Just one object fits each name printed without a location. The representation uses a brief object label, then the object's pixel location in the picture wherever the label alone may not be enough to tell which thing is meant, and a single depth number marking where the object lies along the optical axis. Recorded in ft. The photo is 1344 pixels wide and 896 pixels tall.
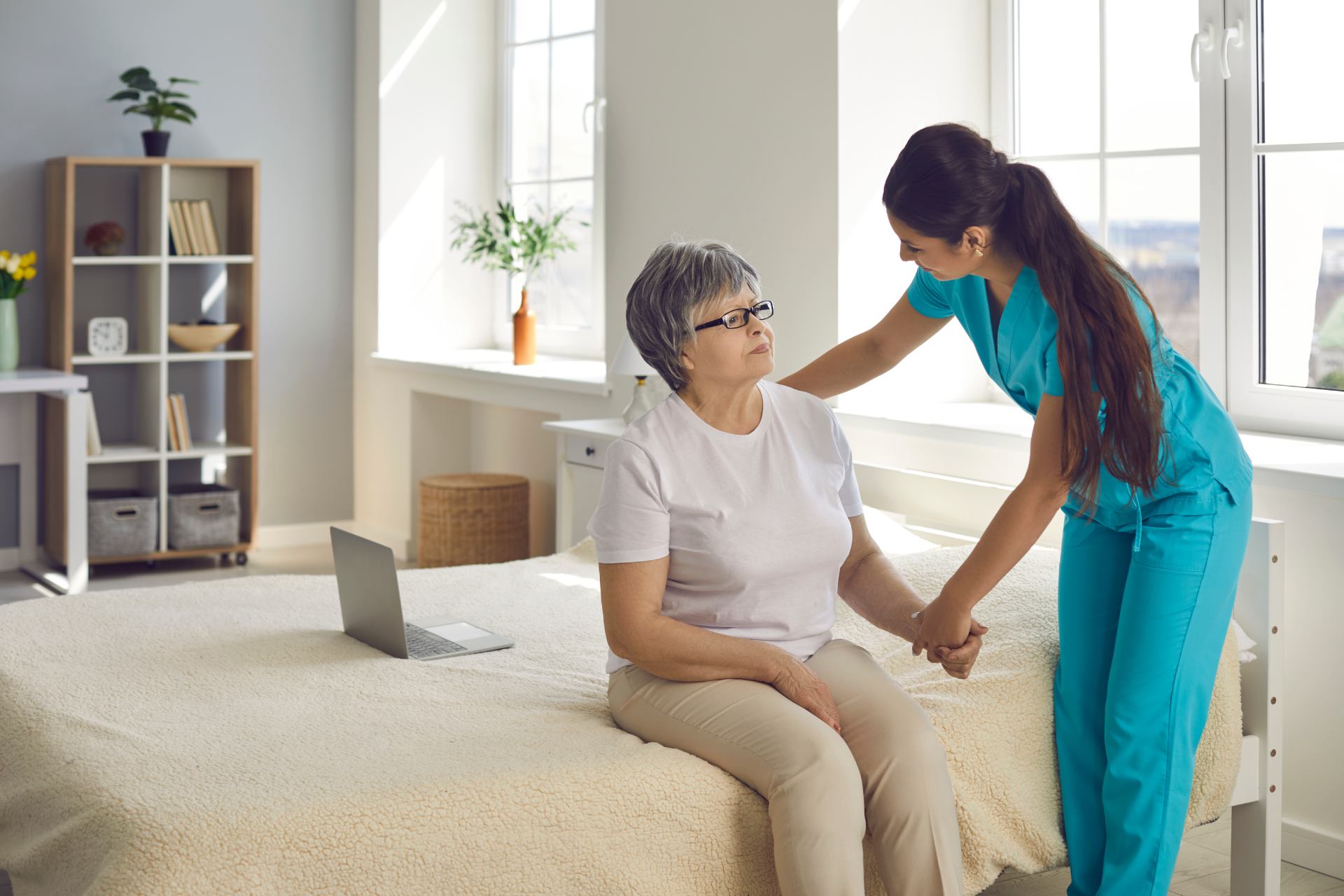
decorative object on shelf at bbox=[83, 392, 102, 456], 16.24
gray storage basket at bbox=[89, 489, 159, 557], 16.22
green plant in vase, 16.31
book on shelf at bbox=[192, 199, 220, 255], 16.71
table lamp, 11.73
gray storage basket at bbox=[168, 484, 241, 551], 16.75
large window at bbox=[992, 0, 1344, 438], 9.33
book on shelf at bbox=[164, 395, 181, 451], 16.79
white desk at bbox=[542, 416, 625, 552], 12.38
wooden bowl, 16.75
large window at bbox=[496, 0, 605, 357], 16.88
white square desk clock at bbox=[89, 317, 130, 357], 16.60
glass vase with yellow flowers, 15.67
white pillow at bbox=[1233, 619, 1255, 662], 7.38
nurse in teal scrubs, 6.05
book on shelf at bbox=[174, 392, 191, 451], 16.80
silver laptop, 7.34
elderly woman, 5.62
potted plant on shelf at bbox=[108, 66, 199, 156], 16.20
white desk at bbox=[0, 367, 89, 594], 15.20
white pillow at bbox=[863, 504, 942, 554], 9.03
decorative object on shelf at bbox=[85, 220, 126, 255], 16.31
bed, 5.22
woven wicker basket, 15.66
